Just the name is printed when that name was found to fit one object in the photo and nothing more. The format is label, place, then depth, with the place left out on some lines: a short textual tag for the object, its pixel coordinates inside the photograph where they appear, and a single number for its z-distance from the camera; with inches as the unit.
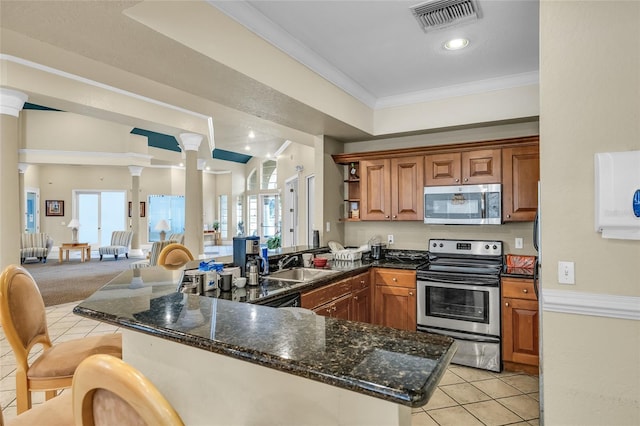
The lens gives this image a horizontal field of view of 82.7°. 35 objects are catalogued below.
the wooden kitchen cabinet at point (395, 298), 143.6
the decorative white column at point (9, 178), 171.3
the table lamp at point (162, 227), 398.7
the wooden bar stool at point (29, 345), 66.4
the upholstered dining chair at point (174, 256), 132.1
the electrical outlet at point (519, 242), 146.3
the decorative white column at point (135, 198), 443.8
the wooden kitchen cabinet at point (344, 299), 110.4
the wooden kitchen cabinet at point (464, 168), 142.3
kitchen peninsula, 30.0
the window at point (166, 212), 548.1
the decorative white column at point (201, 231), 289.1
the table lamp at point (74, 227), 454.2
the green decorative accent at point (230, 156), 506.9
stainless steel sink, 129.0
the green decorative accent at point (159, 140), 427.3
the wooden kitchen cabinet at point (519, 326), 122.7
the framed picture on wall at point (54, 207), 481.7
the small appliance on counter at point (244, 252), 110.7
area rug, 239.3
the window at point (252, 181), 548.8
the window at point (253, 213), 527.5
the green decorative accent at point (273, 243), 192.2
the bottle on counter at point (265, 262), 118.3
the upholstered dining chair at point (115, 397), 23.4
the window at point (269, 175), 499.5
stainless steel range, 127.7
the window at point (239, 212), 570.1
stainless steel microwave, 141.2
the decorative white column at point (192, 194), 266.1
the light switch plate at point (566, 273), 74.2
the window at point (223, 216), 601.9
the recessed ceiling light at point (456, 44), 110.9
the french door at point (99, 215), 502.9
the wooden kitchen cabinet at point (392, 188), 157.6
